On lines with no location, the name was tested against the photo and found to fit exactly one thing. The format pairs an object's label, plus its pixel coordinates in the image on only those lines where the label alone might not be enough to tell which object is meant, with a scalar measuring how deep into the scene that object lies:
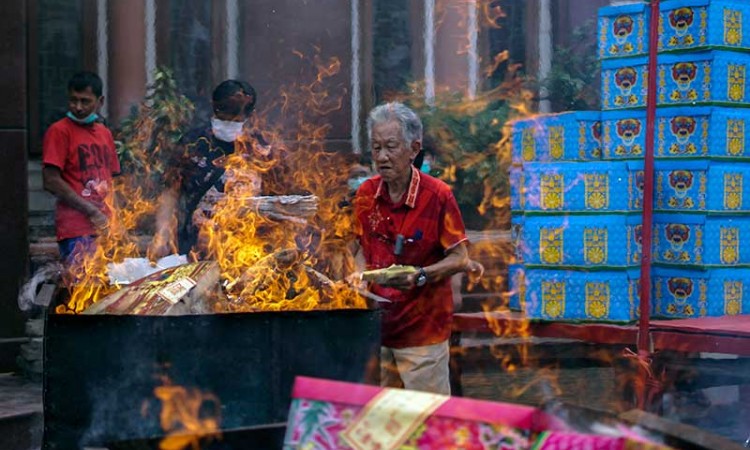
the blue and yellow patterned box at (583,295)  5.98
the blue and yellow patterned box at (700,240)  5.94
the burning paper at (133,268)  5.14
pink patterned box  2.19
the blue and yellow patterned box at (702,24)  5.91
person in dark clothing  6.61
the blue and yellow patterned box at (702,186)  5.90
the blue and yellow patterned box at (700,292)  5.98
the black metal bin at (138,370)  4.02
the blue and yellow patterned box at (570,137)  6.36
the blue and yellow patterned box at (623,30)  6.14
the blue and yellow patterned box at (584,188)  5.96
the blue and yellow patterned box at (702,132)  5.90
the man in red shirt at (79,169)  7.17
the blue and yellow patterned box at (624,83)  6.16
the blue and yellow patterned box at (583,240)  5.95
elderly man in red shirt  4.86
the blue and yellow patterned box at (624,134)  6.14
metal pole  5.68
